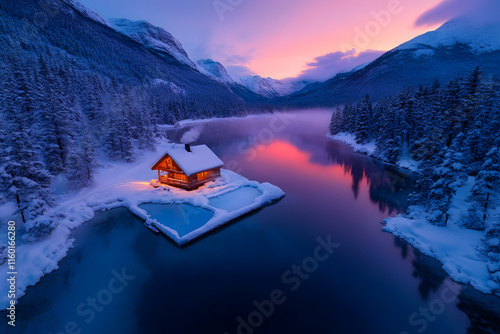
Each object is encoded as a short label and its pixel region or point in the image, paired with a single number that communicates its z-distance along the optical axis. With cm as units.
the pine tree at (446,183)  1884
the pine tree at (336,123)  7525
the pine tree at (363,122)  5571
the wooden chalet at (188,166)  2669
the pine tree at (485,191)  1795
